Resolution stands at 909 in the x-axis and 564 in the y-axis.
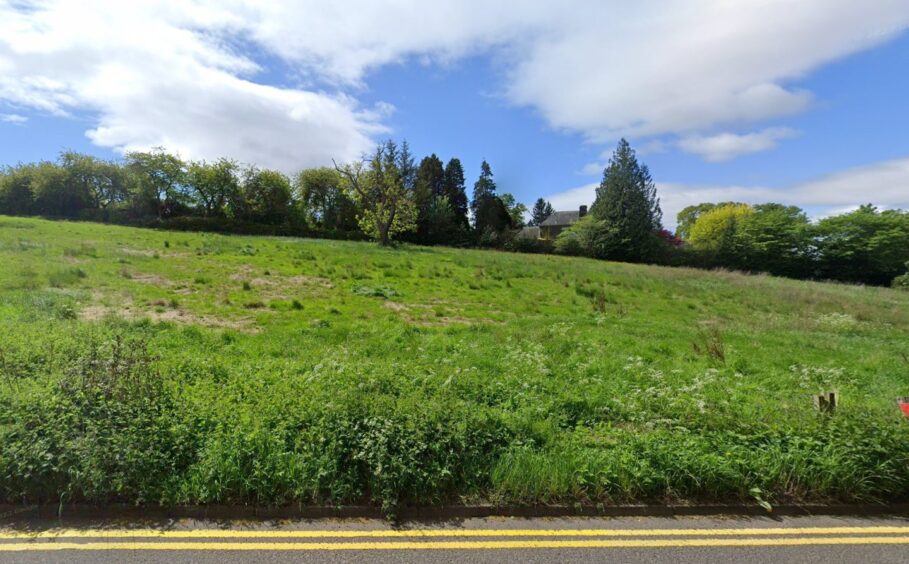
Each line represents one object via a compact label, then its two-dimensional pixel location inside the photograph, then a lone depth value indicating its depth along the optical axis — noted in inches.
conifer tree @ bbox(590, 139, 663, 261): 2347.4
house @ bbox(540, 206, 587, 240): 3462.1
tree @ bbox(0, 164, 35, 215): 1820.9
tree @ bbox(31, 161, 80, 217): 1801.2
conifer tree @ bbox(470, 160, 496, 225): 2800.2
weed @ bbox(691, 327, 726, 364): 374.8
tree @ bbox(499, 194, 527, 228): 3868.1
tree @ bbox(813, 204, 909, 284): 2047.2
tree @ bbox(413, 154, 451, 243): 2210.4
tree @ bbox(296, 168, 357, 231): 2292.1
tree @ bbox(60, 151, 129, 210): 1868.8
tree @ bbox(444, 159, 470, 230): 2632.9
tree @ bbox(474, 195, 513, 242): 2660.4
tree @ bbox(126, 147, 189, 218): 1934.1
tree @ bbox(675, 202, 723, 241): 3987.9
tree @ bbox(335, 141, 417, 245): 1514.5
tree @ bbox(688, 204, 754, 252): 2405.3
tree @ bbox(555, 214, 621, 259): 2357.3
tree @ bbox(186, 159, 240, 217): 2043.6
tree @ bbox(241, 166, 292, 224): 2126.0
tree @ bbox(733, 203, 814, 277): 2233.0
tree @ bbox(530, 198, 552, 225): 4439.0
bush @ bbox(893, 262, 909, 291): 1681.8
